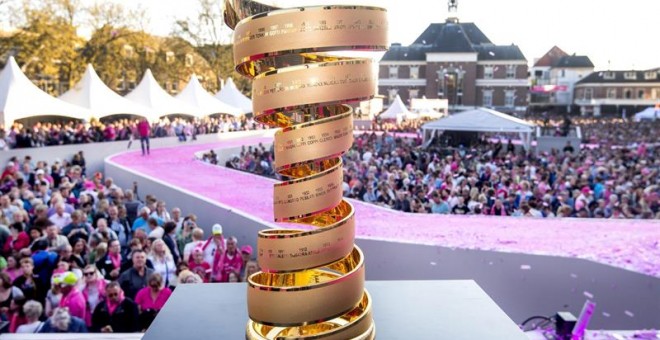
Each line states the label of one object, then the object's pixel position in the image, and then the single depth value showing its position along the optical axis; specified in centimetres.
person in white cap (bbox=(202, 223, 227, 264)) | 839
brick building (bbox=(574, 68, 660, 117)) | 8262
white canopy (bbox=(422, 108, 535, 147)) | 2338
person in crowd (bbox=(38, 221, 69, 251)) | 812
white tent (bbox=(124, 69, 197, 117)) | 3058
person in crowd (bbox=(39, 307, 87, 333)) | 586
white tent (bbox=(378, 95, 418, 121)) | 4259
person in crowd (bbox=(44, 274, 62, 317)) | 662
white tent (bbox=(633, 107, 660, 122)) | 4856
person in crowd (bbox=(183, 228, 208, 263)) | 836
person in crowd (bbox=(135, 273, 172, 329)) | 667
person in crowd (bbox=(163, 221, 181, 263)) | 893
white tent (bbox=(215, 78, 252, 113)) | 3934
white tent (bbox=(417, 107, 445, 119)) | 4730
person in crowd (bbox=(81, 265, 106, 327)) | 677
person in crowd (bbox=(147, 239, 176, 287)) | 771
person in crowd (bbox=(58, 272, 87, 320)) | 632
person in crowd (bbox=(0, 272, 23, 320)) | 662
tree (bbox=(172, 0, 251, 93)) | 4803
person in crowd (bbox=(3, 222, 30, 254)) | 866
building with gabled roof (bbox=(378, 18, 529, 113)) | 6675
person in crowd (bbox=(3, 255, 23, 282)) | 730
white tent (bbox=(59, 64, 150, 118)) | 2688
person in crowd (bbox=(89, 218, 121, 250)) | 842
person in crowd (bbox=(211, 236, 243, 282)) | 815
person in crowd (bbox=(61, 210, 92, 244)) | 887
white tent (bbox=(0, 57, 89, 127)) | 2252
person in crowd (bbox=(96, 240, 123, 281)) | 757
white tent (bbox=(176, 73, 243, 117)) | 3409
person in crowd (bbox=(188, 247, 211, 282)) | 800
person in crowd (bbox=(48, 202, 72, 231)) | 1007
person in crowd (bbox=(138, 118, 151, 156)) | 2158
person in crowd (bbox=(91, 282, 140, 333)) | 637
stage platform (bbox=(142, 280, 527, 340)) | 396
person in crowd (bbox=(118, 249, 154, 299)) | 713
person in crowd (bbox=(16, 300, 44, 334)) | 595
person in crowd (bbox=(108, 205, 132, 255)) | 977
